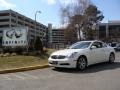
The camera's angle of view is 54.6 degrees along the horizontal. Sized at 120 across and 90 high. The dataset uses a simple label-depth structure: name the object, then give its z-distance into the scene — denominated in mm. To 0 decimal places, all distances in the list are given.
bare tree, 23646
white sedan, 5562
